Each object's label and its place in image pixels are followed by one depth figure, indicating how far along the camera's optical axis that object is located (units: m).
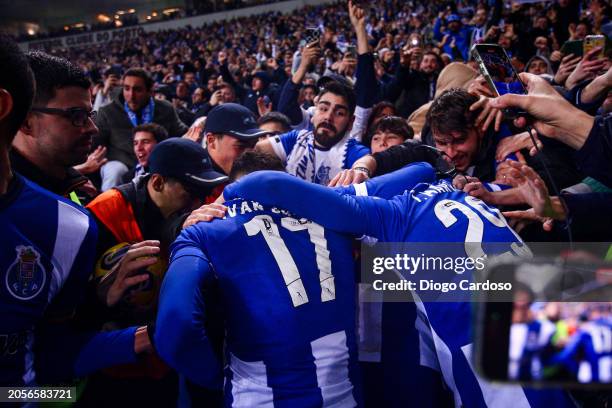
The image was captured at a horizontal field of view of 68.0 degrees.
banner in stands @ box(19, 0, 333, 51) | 23.89
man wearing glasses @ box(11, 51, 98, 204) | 1.75
